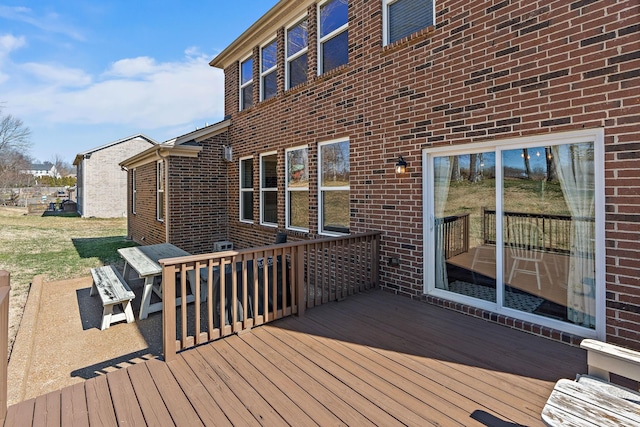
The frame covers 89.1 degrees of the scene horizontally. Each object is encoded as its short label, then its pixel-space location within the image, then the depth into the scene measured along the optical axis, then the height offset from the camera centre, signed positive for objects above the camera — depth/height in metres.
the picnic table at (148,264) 5.37 -1.01
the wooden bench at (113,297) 4.91 -1.35
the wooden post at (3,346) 2.26 -0.96
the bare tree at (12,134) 34.01 +8.06
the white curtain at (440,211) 4.36 -0.08
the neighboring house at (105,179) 24.38 +2.31
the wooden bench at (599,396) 1.57 -1.03
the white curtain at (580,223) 3.13 -0.19
